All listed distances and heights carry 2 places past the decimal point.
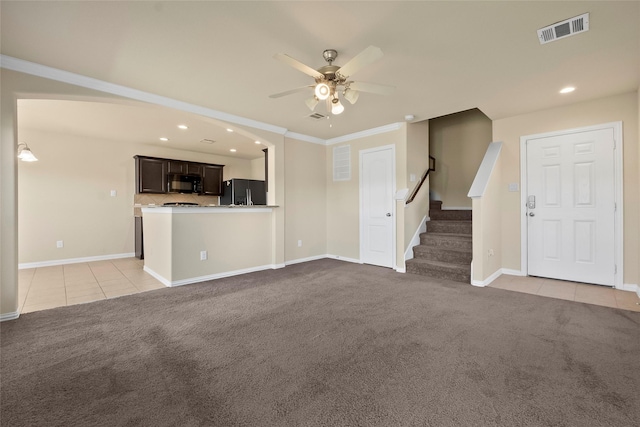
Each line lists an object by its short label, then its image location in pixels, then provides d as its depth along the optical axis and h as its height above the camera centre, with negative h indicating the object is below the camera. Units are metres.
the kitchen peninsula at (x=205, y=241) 3.80 -0.45
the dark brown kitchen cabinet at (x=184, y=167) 6.46 +1.12
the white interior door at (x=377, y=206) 4.84 +0.09
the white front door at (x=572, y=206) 3.53 +0.05
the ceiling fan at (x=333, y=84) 2.19 +1.16
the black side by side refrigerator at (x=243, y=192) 6.88 +0.52
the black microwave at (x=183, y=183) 6.46 +0.73
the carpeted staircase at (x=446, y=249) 4.00 -0.63
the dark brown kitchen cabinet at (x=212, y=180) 7.12 +0.87
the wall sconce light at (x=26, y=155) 4.15 +0.90
